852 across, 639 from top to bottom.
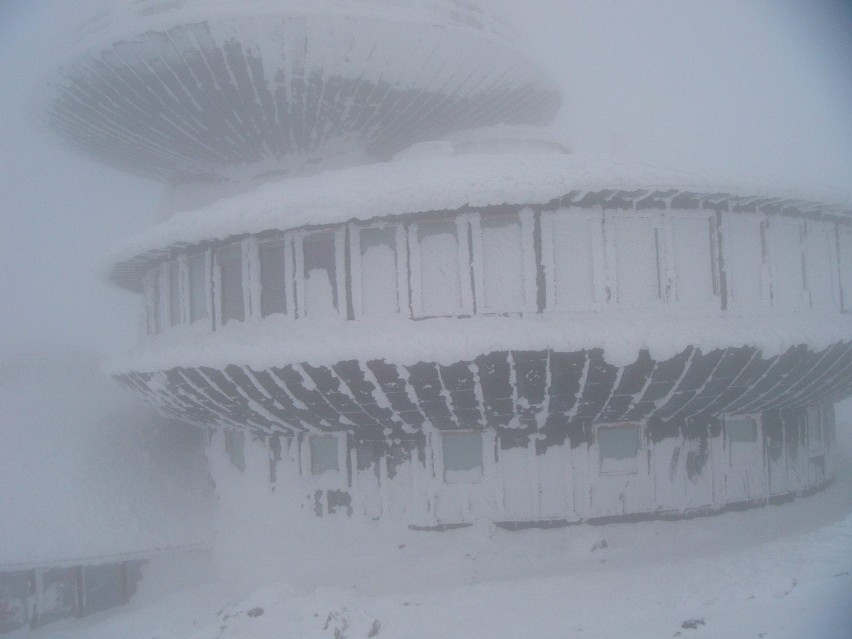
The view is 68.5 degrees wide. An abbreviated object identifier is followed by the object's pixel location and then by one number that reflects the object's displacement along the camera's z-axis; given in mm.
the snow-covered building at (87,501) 10406
